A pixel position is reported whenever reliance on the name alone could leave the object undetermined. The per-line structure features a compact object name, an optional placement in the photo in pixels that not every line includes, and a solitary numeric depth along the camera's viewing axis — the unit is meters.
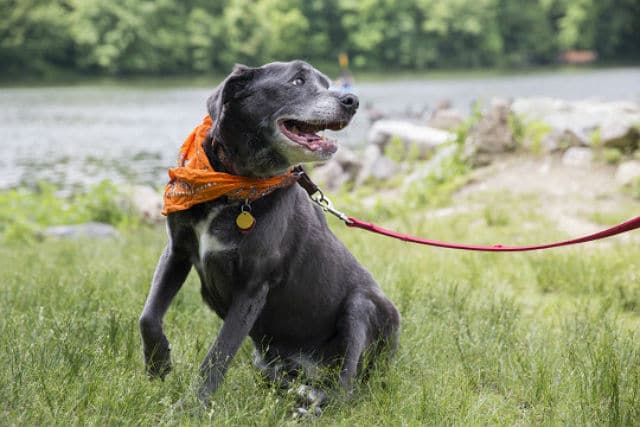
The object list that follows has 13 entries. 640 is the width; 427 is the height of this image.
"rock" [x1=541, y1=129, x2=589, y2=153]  10.39
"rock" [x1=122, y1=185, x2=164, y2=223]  10.91
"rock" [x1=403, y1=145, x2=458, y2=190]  10.89
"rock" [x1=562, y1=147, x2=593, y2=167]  10.02
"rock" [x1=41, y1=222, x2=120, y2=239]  9.51
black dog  3.02
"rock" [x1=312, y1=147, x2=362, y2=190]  13.81
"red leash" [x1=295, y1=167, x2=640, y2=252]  3.39
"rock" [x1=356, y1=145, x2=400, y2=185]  13.11
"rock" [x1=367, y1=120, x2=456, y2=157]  14.66
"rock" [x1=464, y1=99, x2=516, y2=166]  10.84
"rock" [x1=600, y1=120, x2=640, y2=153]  10.01
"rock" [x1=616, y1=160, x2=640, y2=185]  9.05
